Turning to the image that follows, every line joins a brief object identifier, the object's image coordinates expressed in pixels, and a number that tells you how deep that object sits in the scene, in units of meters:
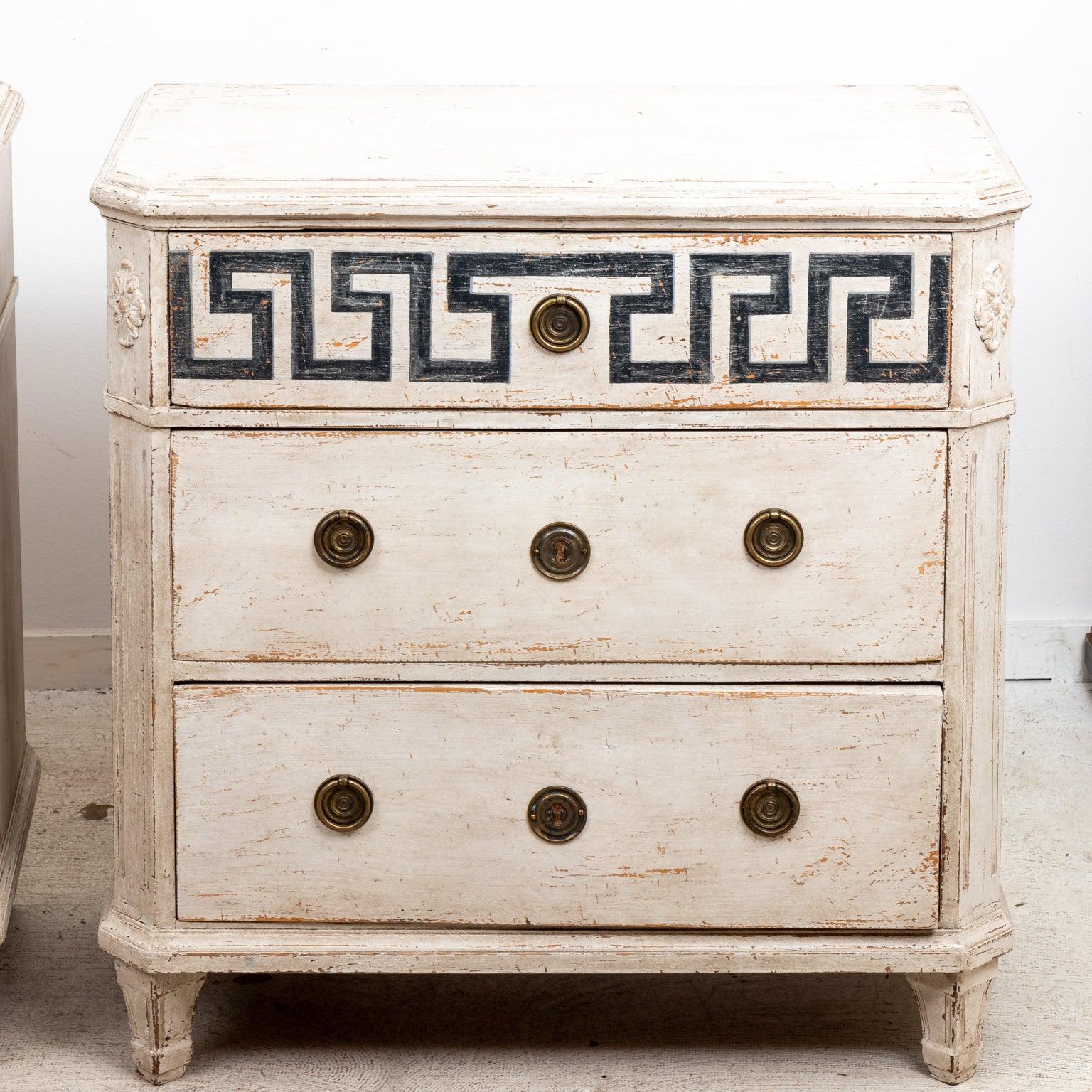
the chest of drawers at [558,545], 2.84
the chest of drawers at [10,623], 3.14
